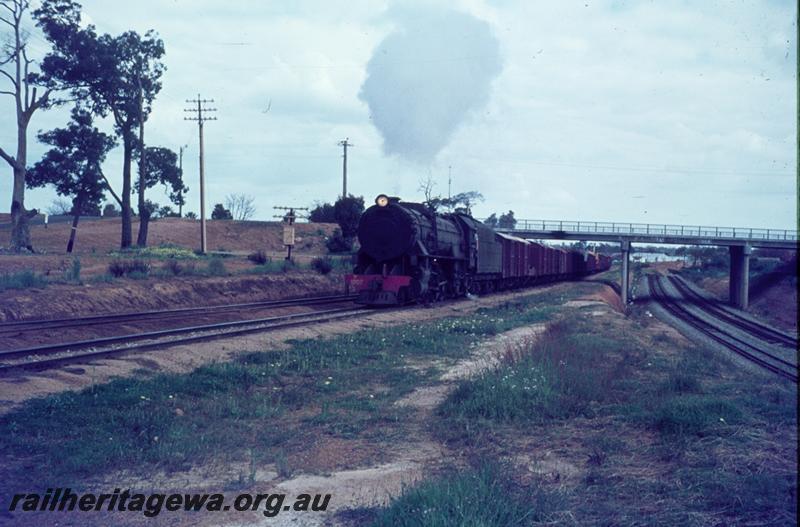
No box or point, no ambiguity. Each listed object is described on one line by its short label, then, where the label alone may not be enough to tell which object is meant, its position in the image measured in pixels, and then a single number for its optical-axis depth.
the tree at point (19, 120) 35.81
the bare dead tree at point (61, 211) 110.69
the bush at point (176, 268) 30.89
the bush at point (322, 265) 39.44
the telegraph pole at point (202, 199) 46.84
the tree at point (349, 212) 57.38
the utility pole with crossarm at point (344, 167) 60.81
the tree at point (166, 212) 96.31
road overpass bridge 55.38
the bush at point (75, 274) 25.03
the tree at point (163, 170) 55.25
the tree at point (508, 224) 68.44
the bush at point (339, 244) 62.07
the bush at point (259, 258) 43.03
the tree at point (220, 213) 104.56
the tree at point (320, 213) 92.88
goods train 23.77
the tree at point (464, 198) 78.94
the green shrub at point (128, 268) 28.18
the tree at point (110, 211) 108.12
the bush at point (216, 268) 33.22
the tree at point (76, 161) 44.03
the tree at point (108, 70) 39.09
